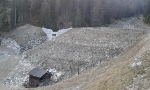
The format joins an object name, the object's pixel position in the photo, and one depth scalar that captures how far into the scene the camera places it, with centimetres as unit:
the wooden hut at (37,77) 3369
